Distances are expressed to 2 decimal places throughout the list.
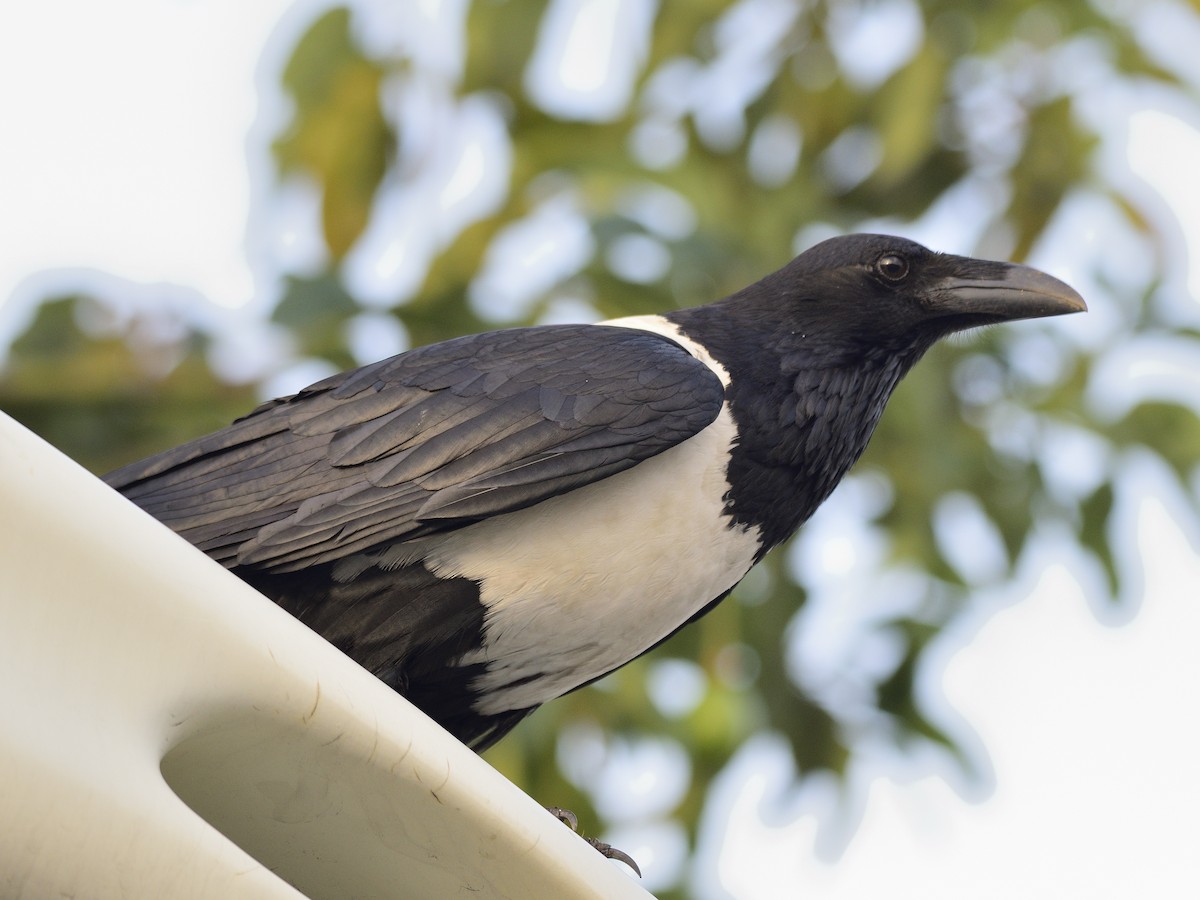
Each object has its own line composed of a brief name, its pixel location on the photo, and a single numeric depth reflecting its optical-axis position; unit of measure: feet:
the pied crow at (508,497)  20.43
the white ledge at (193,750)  14.52
